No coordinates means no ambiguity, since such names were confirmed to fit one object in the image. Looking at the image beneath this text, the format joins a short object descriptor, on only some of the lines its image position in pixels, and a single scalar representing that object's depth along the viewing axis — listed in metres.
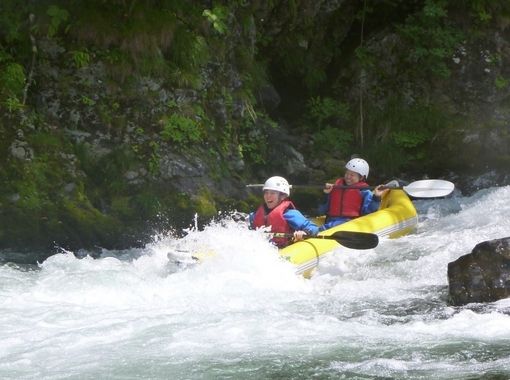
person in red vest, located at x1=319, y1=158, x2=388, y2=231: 17.76
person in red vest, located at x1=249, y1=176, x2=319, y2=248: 14.95
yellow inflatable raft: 14.04
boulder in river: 11.57
